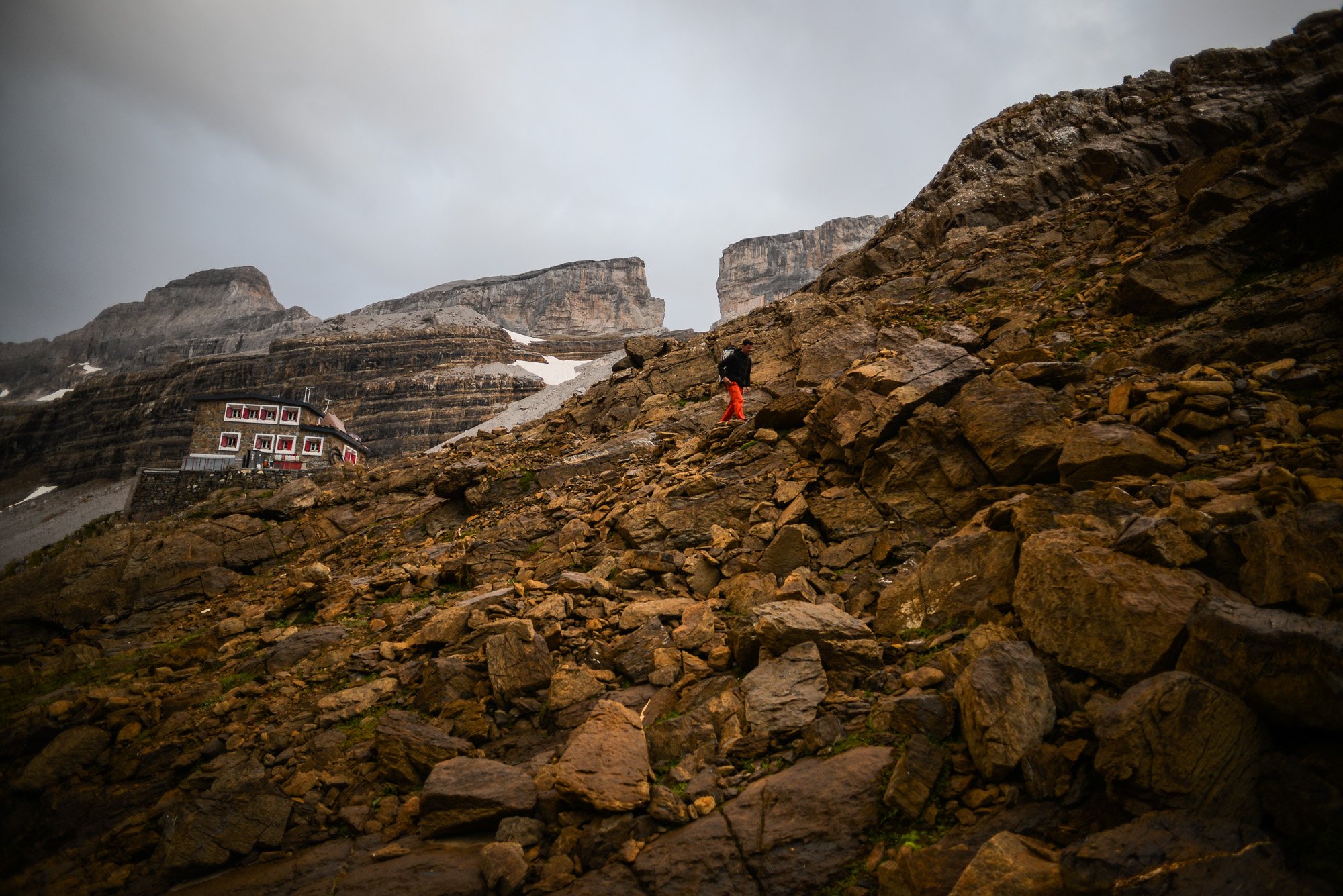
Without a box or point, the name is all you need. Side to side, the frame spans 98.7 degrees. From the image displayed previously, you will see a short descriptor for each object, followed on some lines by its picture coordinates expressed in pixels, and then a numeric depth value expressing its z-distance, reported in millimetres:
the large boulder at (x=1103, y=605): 4254
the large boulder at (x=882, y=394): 8969
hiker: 14117
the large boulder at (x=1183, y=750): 3312
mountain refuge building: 54094
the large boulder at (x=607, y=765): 4859
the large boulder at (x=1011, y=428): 7371
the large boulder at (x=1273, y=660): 3295
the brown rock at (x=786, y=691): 5199
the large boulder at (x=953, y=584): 5859
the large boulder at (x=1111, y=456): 6340
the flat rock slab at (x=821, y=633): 5590
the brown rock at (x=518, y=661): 6957
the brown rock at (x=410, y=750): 6127
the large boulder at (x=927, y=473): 7867
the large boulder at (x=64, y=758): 7027
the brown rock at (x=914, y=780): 4113
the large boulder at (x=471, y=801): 5184
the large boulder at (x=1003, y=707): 4012
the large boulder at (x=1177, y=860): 2818
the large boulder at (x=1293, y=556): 3953
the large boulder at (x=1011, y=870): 3119
